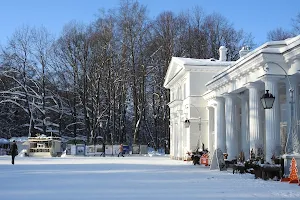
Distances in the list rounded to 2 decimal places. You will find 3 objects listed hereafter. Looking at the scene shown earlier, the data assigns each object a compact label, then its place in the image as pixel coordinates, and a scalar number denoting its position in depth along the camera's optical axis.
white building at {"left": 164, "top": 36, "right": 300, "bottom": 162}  18.06
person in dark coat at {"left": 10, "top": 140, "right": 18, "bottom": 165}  27.04
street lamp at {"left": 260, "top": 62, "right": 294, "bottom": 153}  14.78
